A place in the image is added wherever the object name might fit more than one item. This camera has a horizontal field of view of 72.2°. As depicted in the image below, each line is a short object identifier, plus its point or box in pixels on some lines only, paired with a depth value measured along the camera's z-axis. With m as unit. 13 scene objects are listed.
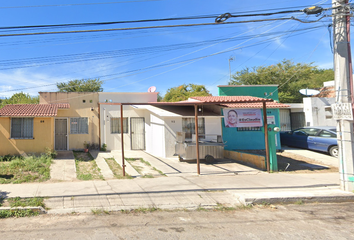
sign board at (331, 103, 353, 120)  6.83
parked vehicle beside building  12.82
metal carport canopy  9.20
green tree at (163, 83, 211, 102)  34.28
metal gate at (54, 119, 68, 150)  13.53
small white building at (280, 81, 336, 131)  16.64
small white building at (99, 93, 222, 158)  12.07
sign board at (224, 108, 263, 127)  10.58
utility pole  6.90
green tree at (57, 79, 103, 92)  32.03
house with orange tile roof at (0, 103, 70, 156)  11.13
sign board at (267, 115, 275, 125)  14.36
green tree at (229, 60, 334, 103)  26.59
